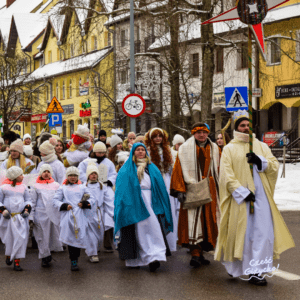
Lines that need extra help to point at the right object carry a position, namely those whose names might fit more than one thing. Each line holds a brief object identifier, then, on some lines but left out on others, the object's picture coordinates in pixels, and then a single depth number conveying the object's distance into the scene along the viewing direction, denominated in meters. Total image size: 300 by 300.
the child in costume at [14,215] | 8.95
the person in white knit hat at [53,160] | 11.17
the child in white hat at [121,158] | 11.73
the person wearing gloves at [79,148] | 12.00
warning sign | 21.56
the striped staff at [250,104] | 7.60
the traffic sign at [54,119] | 22.00
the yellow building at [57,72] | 49.69
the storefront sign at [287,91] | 33.25
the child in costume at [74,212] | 8.95
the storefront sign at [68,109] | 56.62
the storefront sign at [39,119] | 29.22
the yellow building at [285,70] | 33.00
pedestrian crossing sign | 15.51
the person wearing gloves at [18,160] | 10.91
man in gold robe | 7.49
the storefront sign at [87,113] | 48.94
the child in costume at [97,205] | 9.56
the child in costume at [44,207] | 9.56
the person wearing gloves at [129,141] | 14.34
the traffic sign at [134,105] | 18.34
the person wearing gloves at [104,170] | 10.62
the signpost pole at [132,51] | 21.17
